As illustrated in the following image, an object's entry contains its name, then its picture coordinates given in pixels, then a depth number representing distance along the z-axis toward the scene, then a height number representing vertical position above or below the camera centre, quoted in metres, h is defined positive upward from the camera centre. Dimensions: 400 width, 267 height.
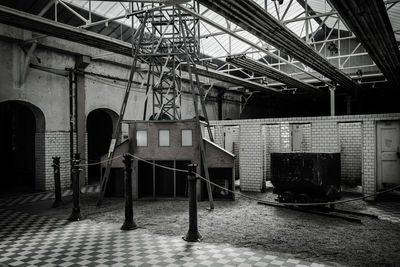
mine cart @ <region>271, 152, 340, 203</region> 7.97 -1.10
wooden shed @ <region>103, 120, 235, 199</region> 9.64 -0.73
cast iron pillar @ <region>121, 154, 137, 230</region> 6.78 -1.36
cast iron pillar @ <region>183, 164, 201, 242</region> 5.92 -1.43
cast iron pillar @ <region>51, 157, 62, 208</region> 8.83 -1.34
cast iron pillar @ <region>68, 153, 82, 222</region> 7.53 -1.48
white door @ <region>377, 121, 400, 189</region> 9.63 -0.62
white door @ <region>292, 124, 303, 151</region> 13.29 -0.13
